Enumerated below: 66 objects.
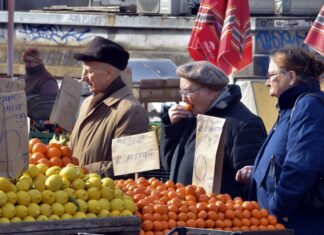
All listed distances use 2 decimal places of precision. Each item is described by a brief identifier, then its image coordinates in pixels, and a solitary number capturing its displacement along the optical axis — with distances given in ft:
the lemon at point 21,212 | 25.07
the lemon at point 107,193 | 26.65
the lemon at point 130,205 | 26.54
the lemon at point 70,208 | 25.75
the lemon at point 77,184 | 26.72
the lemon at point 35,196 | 25.55
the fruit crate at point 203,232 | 24.82
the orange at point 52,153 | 30.95
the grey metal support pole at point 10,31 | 52.73
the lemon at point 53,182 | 26.19
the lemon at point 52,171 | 27.23
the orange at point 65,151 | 31.42
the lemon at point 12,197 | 25.22
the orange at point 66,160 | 31.01
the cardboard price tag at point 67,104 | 37.74
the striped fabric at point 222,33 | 48.63
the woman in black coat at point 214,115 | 31.97
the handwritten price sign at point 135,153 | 31.15
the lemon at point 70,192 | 26.23
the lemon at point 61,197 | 25.88
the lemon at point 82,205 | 26.01
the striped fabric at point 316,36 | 40.19
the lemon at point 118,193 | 26.92
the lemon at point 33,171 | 26.87
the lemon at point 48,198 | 25.77
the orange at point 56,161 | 30.47
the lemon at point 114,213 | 26.24
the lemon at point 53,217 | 25.44
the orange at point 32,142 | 31.55
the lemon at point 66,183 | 26.54
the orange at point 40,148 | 31.08
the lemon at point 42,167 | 27.60
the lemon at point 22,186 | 25.87
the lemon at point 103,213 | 26.06
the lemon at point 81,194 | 26.41
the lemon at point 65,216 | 25.57
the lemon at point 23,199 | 25.35
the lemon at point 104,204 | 26.26
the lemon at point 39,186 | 26.12
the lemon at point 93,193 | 26.52
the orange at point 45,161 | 29.92
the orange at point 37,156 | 30.36
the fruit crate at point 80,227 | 24.58
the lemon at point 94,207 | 26.12
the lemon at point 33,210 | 25.20
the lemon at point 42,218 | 25.18
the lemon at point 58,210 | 25.57
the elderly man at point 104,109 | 34.08
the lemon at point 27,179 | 26.19
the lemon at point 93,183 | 26.85
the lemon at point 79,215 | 25.71
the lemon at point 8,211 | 24.85
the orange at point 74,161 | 31.55
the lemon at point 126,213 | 26.32
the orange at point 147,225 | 26.70
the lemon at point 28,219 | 25.00
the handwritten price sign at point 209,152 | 30.00
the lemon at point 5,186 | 25.53
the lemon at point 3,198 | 24.98
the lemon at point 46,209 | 25.41
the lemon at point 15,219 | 24.87
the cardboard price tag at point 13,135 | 26.38
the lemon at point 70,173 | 26.85
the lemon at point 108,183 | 26.98
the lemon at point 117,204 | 26.43
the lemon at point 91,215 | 25.88
